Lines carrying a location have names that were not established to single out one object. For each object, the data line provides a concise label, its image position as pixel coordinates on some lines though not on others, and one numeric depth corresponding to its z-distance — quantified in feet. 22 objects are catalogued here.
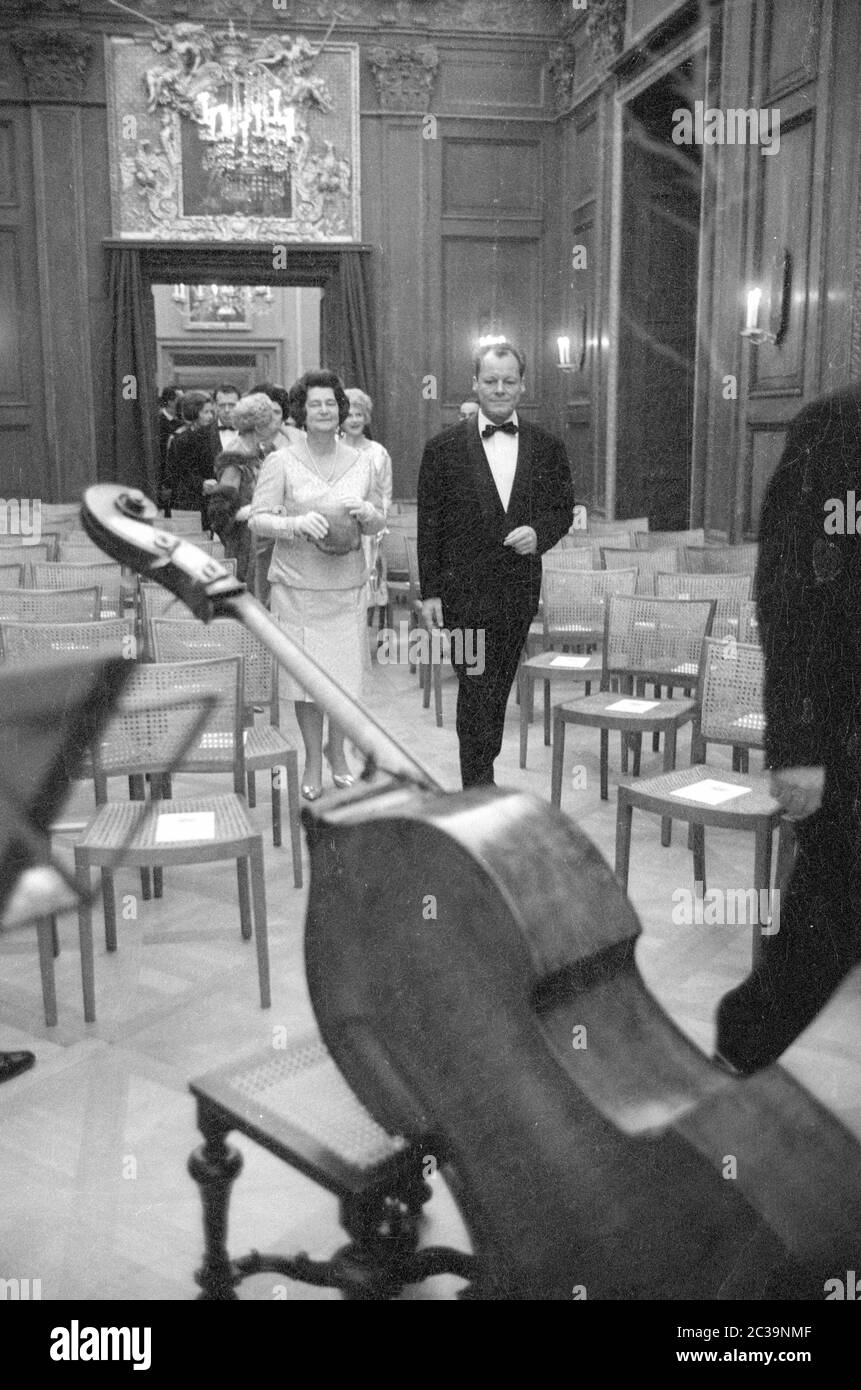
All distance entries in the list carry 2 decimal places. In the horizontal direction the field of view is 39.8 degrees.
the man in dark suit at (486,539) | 12.69
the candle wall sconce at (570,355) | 34.55
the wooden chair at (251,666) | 13.05
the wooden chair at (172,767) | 10.25
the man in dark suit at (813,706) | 6.26
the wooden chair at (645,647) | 15.39
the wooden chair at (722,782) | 11.00
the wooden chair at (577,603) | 18.92
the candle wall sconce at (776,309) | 21.98
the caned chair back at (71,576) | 19.15
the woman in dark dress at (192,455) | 30.99
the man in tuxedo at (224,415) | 30.78
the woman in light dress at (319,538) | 13.71
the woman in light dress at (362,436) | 22.27
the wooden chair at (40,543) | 23.25
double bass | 3.76
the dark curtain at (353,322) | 36.65
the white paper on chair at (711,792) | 11.46
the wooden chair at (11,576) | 19.46
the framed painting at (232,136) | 34.68
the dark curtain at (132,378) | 35.65
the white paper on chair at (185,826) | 10.37
